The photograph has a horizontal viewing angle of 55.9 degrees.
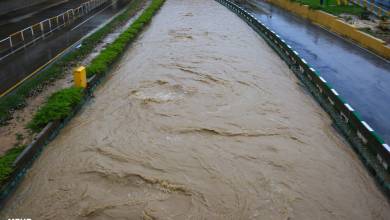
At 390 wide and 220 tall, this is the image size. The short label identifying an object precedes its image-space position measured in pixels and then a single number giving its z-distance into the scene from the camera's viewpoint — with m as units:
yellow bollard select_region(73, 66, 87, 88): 13.30
